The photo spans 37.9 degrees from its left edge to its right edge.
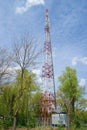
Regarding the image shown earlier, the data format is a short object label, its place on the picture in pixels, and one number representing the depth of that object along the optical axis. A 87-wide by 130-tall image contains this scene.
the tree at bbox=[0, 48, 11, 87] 12.05
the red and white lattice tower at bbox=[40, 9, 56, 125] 18.26
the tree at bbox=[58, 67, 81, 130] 18.56
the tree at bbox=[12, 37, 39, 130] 10.84
